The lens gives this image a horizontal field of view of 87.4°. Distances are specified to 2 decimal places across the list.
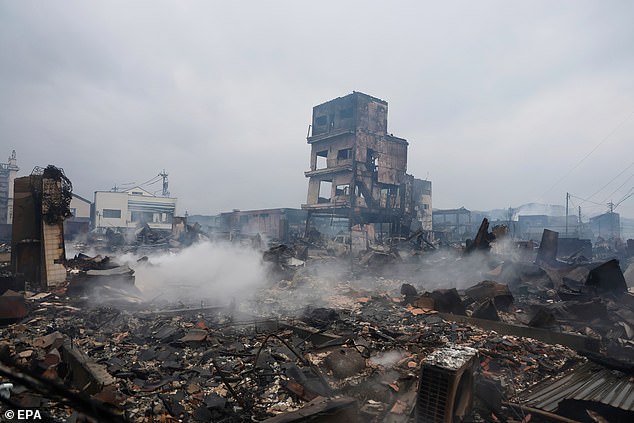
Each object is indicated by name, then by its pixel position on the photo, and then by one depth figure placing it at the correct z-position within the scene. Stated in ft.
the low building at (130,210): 153.48
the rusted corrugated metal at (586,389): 12.13
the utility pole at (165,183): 217.56
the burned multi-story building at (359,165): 87.71
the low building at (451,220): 116.26
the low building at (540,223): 162.42
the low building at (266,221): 121.39
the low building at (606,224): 185.37
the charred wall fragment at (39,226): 30.32
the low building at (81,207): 155.80
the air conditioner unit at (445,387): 11.05
